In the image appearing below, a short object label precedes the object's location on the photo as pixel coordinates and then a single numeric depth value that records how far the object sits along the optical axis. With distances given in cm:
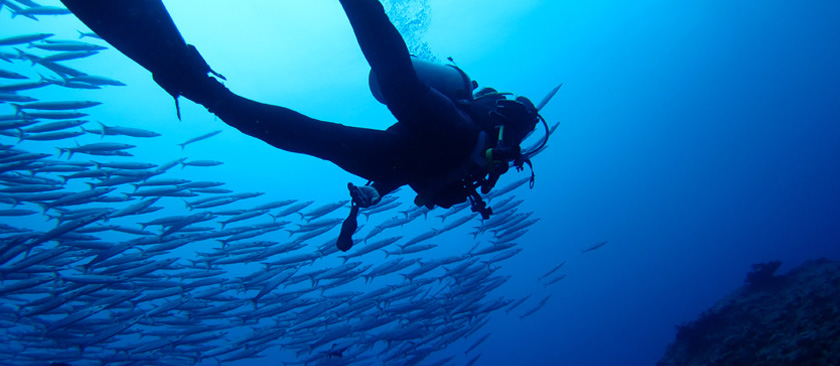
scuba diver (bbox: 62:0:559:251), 160
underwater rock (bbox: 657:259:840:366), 544
